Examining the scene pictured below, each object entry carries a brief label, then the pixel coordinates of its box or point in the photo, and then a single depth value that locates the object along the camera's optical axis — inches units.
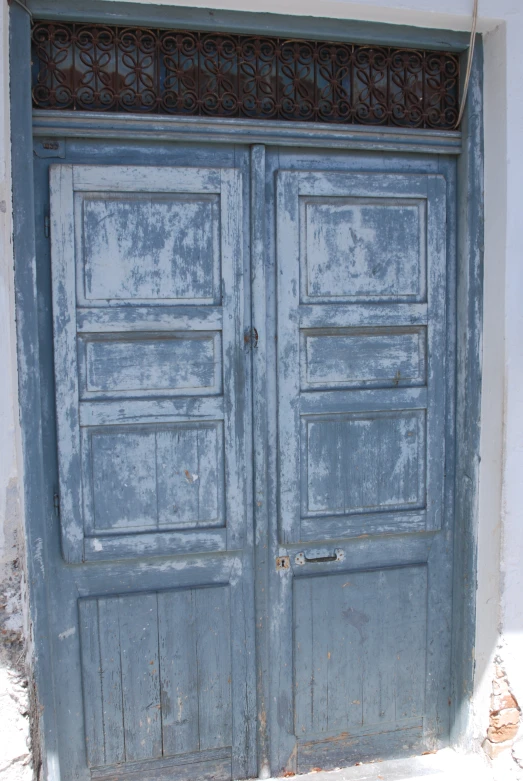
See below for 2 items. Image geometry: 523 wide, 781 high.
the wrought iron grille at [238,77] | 94.6
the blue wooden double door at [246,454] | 97.6
